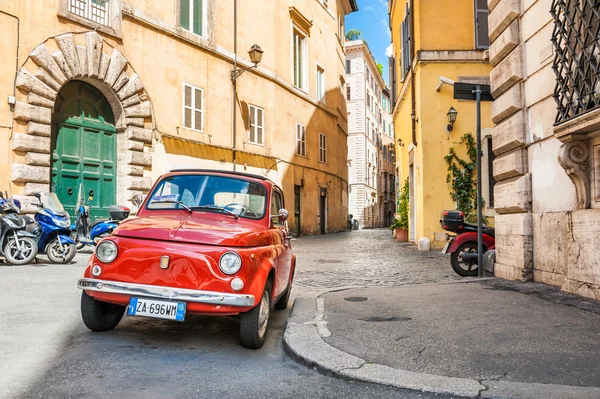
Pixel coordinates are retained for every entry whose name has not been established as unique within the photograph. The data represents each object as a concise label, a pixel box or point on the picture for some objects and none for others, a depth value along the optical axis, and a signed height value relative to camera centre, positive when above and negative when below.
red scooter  8.73 -0.38
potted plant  19.05 +0.08
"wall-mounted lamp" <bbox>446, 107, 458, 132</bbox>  13.99 +2.69
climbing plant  13.77 +1.06
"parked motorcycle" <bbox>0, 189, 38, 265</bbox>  9.33 -0.35
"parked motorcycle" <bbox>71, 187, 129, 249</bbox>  11.30 -0.16
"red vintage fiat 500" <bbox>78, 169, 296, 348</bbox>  4.03 -0.42
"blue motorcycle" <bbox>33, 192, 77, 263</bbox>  9.84 -0.28
